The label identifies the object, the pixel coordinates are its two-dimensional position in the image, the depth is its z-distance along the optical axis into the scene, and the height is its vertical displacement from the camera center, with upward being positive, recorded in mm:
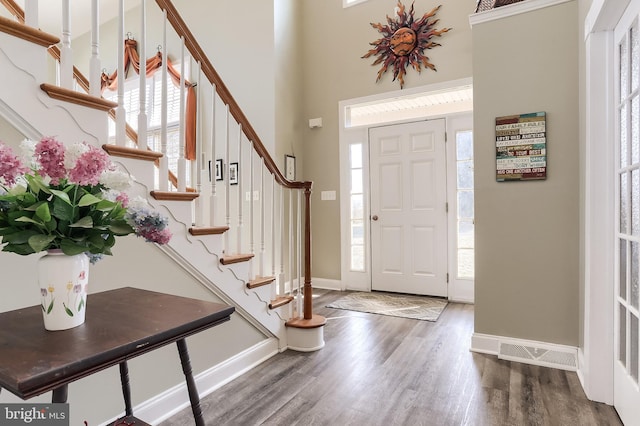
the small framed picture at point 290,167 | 4309 +547
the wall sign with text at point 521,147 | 2285 +410
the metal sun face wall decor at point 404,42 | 3918 +1937
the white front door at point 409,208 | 3932 +18
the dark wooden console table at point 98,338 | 718 -315
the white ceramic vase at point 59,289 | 918 -204
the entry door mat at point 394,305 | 3412 -1015
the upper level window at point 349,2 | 4332 +2598
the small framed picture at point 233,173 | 4273 +465
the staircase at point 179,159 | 1228 +256
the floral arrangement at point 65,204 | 843 +21
